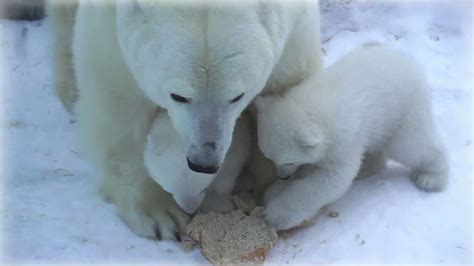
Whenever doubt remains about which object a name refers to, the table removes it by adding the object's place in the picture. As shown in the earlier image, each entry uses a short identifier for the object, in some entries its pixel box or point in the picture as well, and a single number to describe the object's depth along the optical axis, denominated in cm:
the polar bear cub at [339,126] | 505
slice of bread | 512
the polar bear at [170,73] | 391
